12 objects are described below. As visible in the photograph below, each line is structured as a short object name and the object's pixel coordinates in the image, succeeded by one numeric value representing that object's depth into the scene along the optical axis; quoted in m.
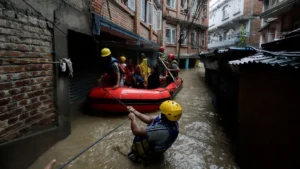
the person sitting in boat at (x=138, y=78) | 5.87
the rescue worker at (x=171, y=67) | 7.09
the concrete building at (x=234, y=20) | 20.48
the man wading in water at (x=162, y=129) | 2.37
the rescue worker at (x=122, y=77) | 5.20
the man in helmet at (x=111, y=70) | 4.61
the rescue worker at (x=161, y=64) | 7.65
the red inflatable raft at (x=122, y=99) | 4.57
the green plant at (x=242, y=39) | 19.82
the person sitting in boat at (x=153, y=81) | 5.86
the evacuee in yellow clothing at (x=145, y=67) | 5.97
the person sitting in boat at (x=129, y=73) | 6.06
